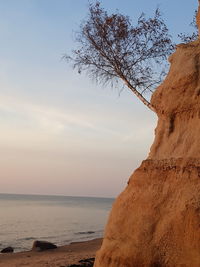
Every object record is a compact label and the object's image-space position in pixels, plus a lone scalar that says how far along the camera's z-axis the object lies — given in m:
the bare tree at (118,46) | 8.78
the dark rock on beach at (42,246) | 14.02
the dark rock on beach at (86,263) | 7.65
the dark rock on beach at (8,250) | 15.53
